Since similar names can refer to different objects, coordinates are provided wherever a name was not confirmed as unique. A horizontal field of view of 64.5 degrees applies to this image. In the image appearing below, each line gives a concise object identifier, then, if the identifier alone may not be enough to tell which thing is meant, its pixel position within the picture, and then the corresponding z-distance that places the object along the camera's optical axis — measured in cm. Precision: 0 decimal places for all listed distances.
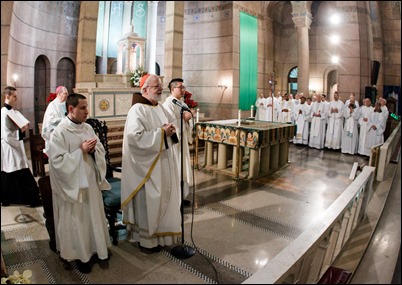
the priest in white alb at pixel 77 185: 270
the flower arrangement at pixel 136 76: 991
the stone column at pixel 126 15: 1239
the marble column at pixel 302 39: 1110
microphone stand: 323
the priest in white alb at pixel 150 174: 324
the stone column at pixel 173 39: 1106
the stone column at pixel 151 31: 1213
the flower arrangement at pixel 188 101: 585
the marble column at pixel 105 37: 1204
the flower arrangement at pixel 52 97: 581
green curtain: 1286
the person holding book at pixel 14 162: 412
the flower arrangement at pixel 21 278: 189
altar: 639
